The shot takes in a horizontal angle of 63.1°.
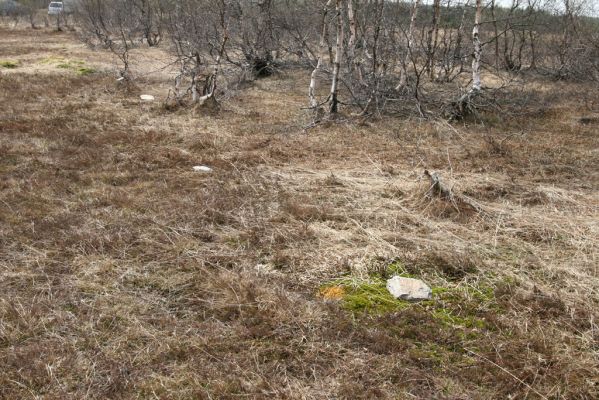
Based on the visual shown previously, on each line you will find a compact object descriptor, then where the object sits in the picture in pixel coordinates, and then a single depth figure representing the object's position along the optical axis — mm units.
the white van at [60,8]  30859
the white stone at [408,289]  3402
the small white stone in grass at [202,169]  6047
